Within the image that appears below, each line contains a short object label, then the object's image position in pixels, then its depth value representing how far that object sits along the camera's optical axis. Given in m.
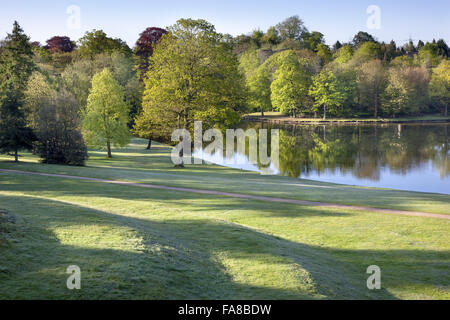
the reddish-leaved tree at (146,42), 85.69
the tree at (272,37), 136.93
